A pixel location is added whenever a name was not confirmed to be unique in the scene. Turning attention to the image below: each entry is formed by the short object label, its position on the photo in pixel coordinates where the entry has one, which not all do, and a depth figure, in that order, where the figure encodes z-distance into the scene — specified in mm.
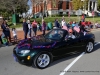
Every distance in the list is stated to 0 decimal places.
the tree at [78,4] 26057
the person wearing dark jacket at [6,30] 5417
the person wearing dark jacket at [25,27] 6051
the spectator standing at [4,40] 5412
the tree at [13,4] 14723
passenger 3617
